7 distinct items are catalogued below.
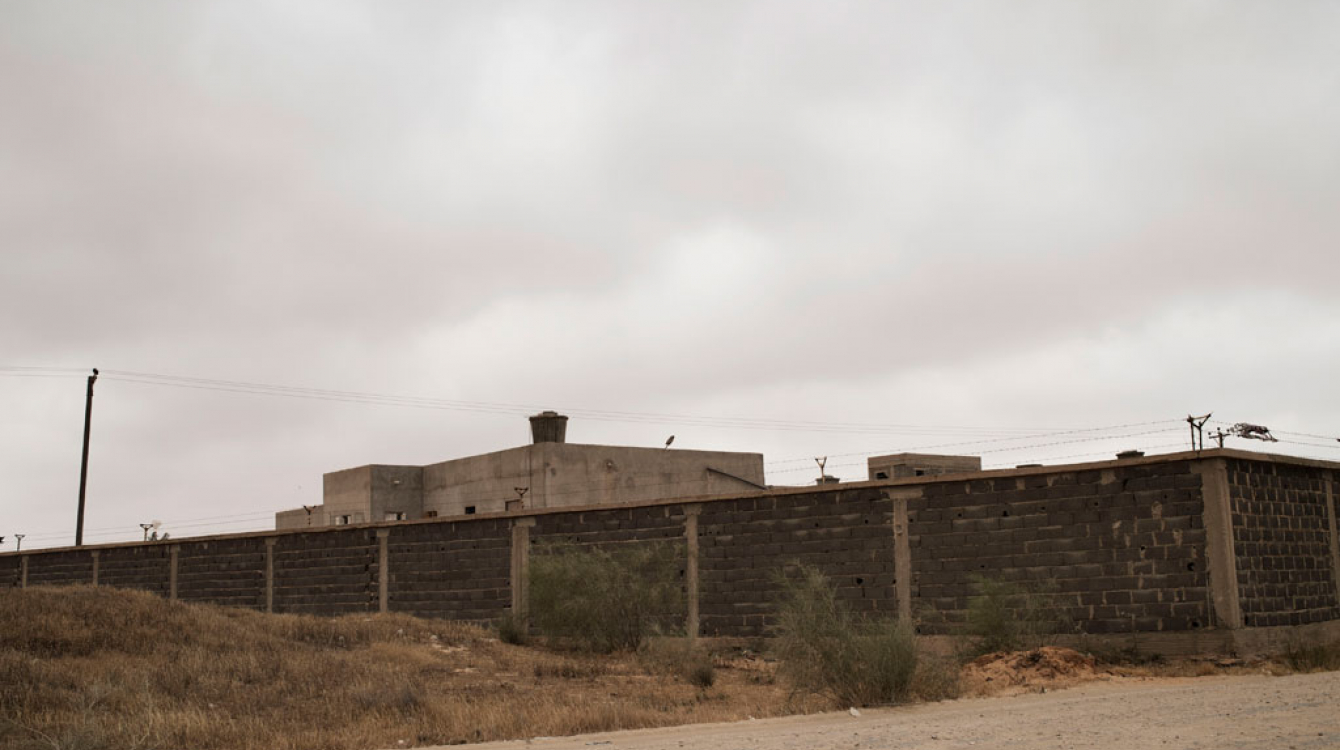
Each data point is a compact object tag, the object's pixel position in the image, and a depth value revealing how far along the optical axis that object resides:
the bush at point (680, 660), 17.05
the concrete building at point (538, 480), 39.66
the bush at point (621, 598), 22.72
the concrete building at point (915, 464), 33.28
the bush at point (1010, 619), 17.80
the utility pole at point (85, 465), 46.46
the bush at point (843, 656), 14.23
